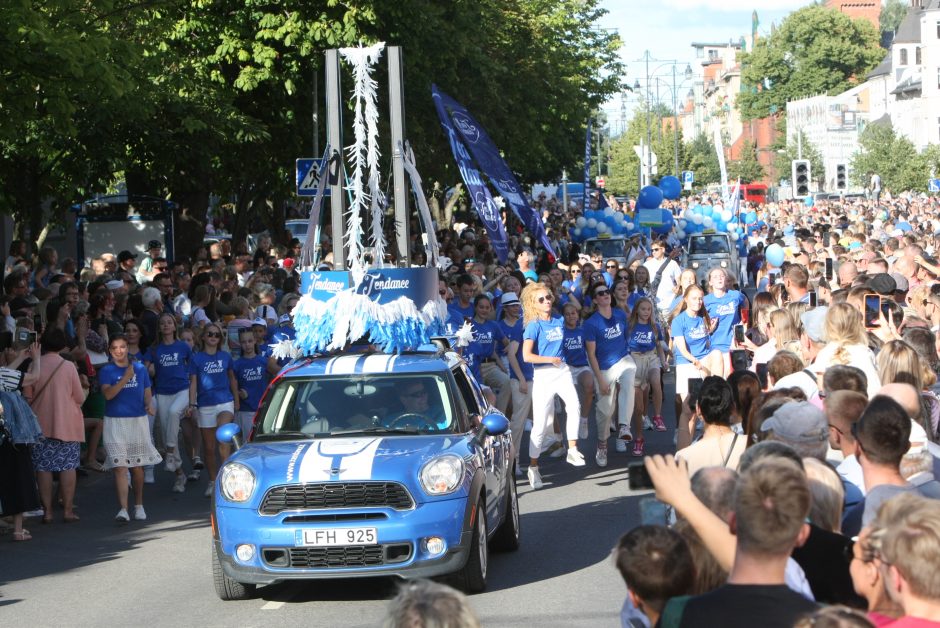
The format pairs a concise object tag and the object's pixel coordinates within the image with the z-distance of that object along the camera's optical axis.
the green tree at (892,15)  171.50
